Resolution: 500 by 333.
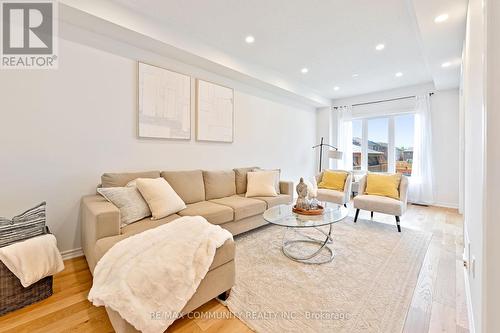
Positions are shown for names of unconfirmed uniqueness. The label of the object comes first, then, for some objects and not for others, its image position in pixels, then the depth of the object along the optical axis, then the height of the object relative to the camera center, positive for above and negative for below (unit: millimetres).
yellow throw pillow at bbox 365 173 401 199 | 3390 -292
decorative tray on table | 2424 -508
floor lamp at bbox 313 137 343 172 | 5320 +323
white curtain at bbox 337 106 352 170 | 5863 +847
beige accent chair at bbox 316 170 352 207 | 3773 -501
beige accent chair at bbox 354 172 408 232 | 3115 -543
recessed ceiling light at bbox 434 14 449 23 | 2326 +1613
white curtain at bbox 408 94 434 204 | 4695 +238
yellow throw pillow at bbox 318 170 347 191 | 4039 -264
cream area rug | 1489 -1022
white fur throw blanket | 1194 -660
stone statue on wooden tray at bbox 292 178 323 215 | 2464 -447
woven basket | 1502 -928
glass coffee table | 2256 -584
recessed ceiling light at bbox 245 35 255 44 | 3012 +1782
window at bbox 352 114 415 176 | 5204 +580
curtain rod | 5015 +1614
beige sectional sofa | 1586 -515
